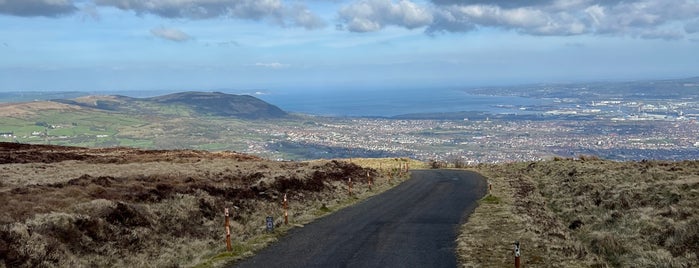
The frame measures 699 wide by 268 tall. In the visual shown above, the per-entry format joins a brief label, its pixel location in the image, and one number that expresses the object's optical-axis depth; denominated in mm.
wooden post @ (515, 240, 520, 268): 10576
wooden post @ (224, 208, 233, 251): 14088
